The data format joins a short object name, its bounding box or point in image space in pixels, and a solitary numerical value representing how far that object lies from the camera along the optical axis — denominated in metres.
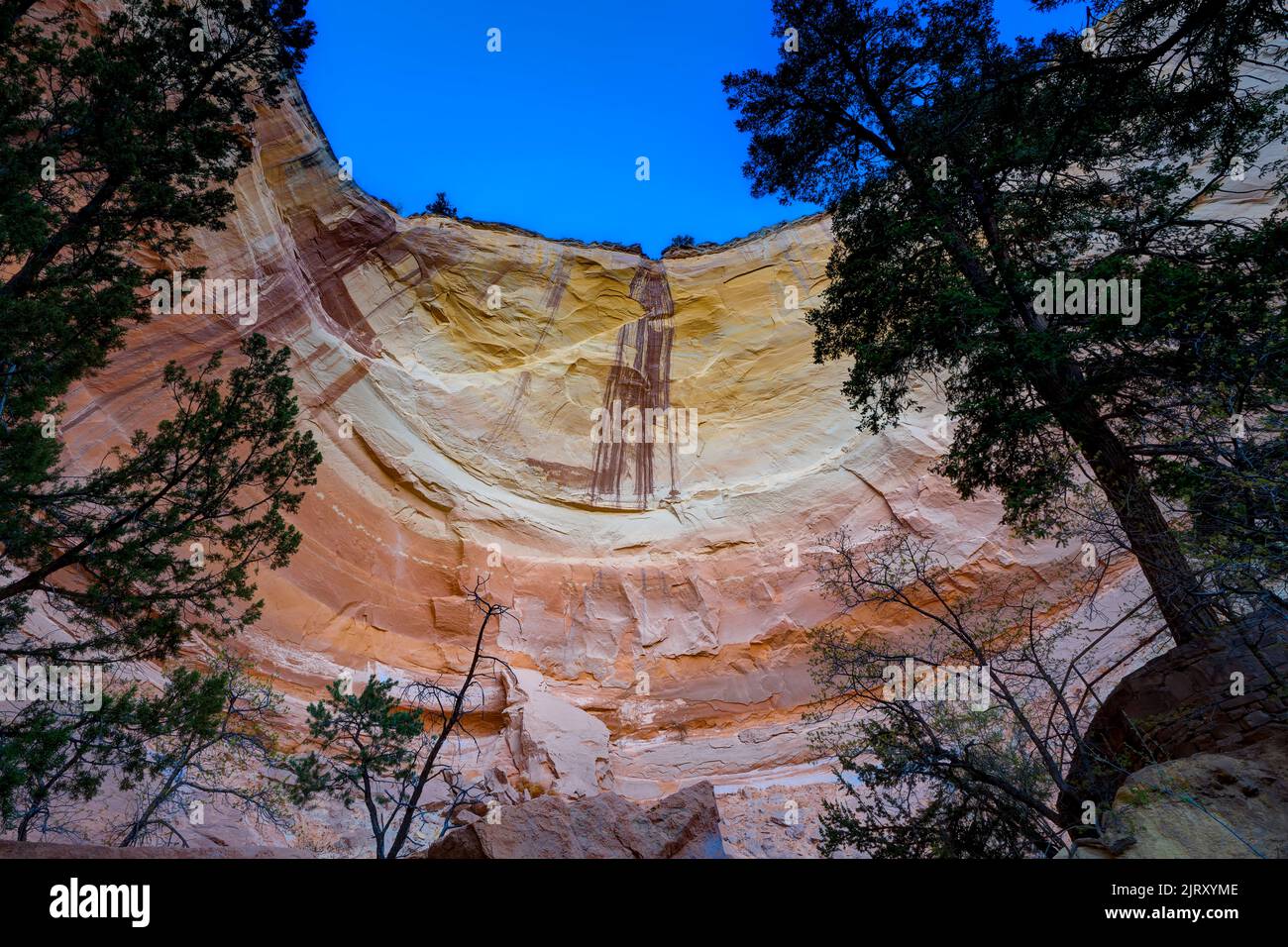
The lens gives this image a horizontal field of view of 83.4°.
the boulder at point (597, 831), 7.19
